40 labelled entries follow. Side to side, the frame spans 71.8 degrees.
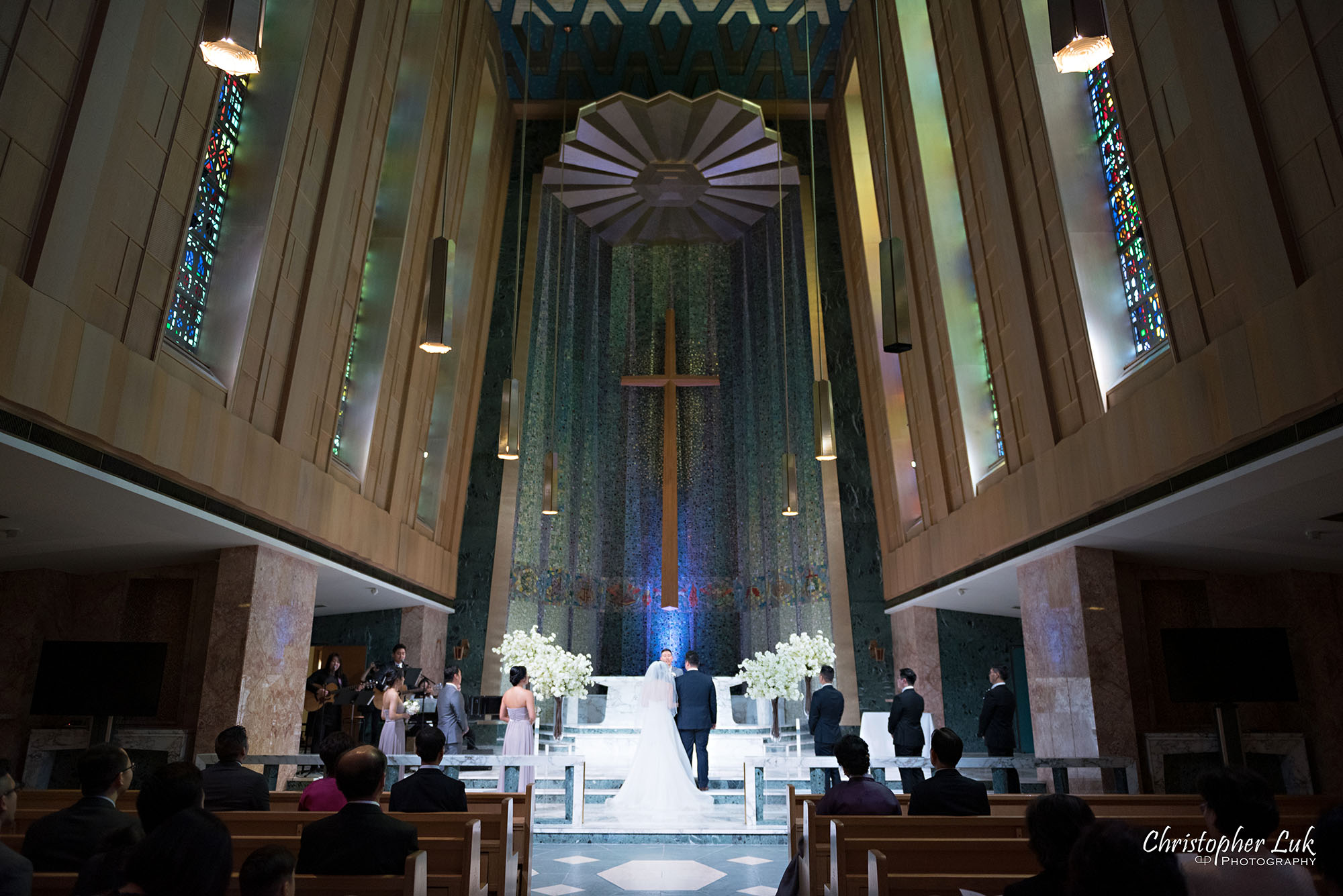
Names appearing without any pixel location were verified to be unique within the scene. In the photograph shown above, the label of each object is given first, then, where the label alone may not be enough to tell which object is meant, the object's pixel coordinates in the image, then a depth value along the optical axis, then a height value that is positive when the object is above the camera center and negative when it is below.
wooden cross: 14.35 +4.79
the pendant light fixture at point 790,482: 10.56 +3.03
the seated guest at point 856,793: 4.16 -0.16
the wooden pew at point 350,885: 2.57 -0.33
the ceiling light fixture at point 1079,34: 2.76 +2.05
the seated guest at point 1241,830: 2.06 -0.18
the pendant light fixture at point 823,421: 8.42 +2.94
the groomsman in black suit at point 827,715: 8.05 +0.35
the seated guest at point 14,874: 2.28 -0.26
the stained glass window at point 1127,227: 6.64 +3.65
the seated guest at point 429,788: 4.22 -0.12
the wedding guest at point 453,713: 8.41 +0.41
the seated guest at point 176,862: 2.19 -0.22
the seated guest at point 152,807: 2.46 -0.12
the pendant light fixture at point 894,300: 4.29 +2.04
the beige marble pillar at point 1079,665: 7.08 +0.69
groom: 8.39 +0.47
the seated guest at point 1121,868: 1.73 -0.20
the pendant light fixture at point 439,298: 4.99 +2.40
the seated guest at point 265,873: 2.11 -0.24
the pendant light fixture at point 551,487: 10.12 +2.84
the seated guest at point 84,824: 2.83 -0.18
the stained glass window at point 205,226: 6.79 +3.82
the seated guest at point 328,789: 4.05 -0.11
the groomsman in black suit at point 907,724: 7.69 +0.26
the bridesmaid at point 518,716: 8.20 +0.37
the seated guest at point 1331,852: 1.79 -0.18
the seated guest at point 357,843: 2.74 -0.23
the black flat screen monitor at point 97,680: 6.64 +0.57
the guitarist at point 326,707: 9.81 +0.56
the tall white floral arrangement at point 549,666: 10.35 +1.00
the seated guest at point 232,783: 4.00 -0.08
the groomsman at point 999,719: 7.39 +0.28
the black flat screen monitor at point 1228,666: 6.35 +0.57
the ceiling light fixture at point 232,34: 2.79 +2.10
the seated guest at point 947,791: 4.04 -0.14
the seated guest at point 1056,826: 2.44 -0.18
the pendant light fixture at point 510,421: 8.34 +2.92
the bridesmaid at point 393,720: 8.30 +0.35
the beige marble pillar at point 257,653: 7.33 +0.86
